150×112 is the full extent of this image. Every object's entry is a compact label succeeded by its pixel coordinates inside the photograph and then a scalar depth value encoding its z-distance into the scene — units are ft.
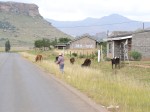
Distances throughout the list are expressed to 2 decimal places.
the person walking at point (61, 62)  94.52
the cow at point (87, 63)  124.00
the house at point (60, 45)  390.83
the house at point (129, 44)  151.02
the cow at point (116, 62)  116.00
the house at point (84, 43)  333.83
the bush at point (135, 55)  143.38
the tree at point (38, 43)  426.51
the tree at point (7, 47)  538.30
